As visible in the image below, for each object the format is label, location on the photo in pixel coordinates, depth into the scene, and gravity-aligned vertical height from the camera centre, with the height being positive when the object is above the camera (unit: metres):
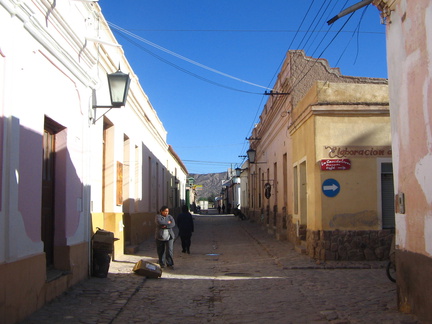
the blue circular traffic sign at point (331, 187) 11.91 +0.34
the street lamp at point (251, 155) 24.36 +2.28
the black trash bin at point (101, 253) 9.66 -0.92
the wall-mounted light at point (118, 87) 9.78 +2.23
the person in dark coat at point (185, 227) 14.59 -0.67
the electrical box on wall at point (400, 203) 6.51 -0.02
